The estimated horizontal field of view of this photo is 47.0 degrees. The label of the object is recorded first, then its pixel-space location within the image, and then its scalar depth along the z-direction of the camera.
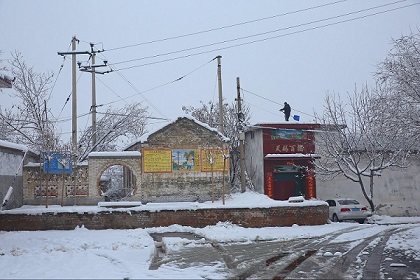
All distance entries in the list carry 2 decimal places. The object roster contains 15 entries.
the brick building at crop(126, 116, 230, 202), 25.19
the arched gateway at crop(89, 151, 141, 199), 23.98
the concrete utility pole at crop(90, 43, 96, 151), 31.06
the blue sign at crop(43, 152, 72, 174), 23.20
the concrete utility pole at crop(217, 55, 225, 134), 29.54
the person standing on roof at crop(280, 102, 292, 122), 34.03
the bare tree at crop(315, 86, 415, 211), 28.09
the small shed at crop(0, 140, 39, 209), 20.23
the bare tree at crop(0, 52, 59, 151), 31.00
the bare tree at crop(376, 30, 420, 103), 15.56
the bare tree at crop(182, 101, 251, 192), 36.81
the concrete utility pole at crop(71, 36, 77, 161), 27.94
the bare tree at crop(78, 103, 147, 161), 35.34
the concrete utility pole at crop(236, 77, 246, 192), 27.85
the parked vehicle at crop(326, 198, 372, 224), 25.17
